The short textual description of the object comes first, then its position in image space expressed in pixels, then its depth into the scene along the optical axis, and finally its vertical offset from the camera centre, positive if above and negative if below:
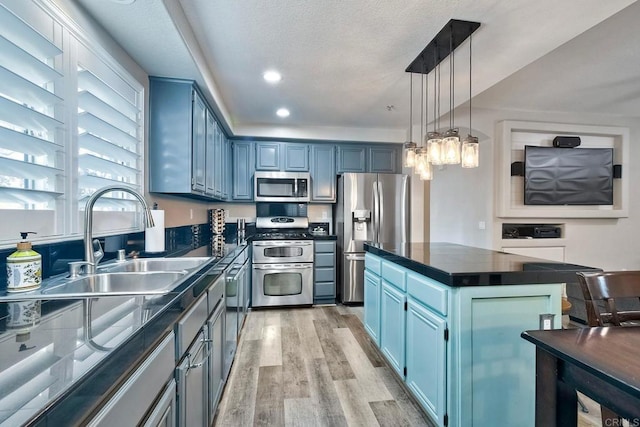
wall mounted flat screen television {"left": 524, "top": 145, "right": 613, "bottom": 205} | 3.80 +0.52
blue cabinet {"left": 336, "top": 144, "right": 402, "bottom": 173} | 4.23 +0.81
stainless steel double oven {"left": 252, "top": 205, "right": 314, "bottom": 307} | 3.63 -0.74
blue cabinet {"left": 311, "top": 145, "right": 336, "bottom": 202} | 4.16 +0.57
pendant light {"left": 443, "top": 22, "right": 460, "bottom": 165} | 2.05 +0.48
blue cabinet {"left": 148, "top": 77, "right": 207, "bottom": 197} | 2.20 +0.59
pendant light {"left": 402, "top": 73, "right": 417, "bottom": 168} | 2.35 +0.49
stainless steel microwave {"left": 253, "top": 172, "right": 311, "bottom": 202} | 3.99 +0.36
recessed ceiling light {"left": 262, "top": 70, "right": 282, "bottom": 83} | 2.51 +1.22
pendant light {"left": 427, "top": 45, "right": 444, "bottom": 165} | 2.09 +0.49
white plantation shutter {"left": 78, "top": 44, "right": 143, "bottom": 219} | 1.48 +0.47
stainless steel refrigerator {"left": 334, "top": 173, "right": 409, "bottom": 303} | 3.88 -0.06
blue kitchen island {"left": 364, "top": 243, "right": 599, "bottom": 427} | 1.40 -0.61
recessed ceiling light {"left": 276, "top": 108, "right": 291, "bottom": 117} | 3.42 +1.22
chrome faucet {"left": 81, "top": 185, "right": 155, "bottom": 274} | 1.32 -0.08
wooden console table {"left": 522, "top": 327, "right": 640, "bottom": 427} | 0.68 -0.40
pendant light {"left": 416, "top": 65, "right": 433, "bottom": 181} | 2.28 +0.38
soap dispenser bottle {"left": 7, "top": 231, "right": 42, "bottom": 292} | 1.01 -0.21
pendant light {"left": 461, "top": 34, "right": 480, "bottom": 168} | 2.09 +0.45
